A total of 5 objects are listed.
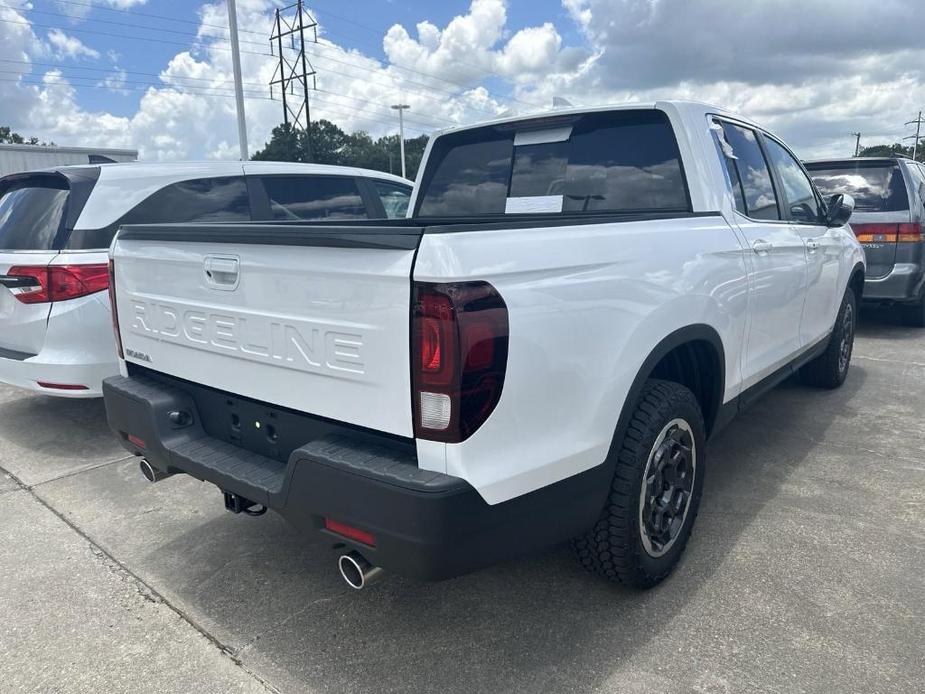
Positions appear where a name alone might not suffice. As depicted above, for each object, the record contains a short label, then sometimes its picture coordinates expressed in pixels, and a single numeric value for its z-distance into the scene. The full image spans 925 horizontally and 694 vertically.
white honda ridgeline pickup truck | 1.88
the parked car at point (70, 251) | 4.22
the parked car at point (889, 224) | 6.98
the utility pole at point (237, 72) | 16.06
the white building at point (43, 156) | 16.73
